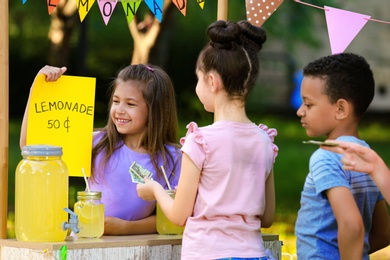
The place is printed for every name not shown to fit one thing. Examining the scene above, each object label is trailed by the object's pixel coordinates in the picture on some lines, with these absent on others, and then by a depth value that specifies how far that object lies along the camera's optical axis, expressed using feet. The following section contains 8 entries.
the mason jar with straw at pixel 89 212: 16.10
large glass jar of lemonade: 15.44
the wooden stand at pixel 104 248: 15.21
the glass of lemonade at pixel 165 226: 17.10
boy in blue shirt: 15.02
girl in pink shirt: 14.75
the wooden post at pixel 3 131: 16.53
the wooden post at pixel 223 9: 18.15
